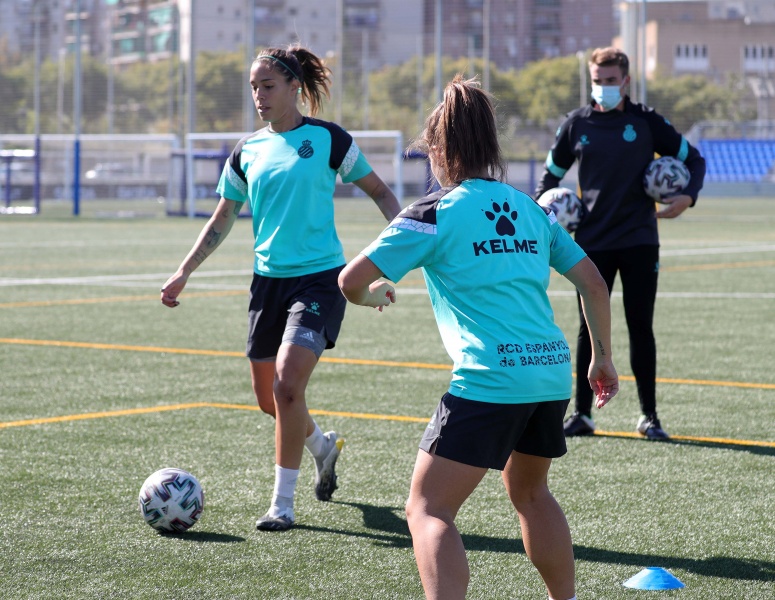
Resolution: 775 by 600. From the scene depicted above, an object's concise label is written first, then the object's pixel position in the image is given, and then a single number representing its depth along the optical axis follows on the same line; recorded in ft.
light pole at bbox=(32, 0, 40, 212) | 159.22
